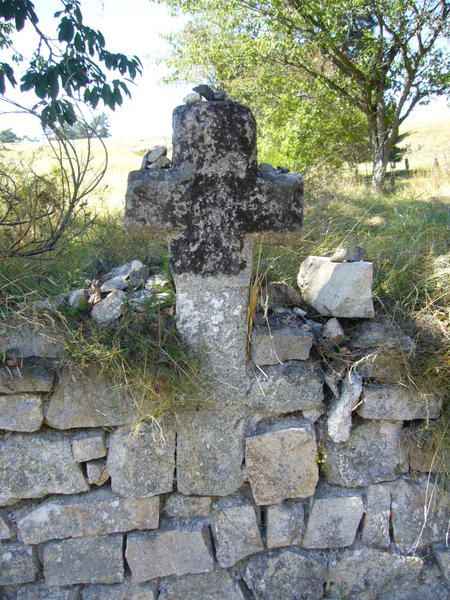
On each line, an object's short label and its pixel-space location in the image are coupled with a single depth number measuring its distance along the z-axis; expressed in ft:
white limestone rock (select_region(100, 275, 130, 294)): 8.13
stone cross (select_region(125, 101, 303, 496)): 6.91
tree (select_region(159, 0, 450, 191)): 23.62
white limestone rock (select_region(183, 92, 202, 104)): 6.94
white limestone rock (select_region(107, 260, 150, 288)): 8.57
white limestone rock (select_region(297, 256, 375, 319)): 7.67
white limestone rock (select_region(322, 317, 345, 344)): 7.72
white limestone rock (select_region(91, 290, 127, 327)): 7.47
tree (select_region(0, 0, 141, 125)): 9.81
